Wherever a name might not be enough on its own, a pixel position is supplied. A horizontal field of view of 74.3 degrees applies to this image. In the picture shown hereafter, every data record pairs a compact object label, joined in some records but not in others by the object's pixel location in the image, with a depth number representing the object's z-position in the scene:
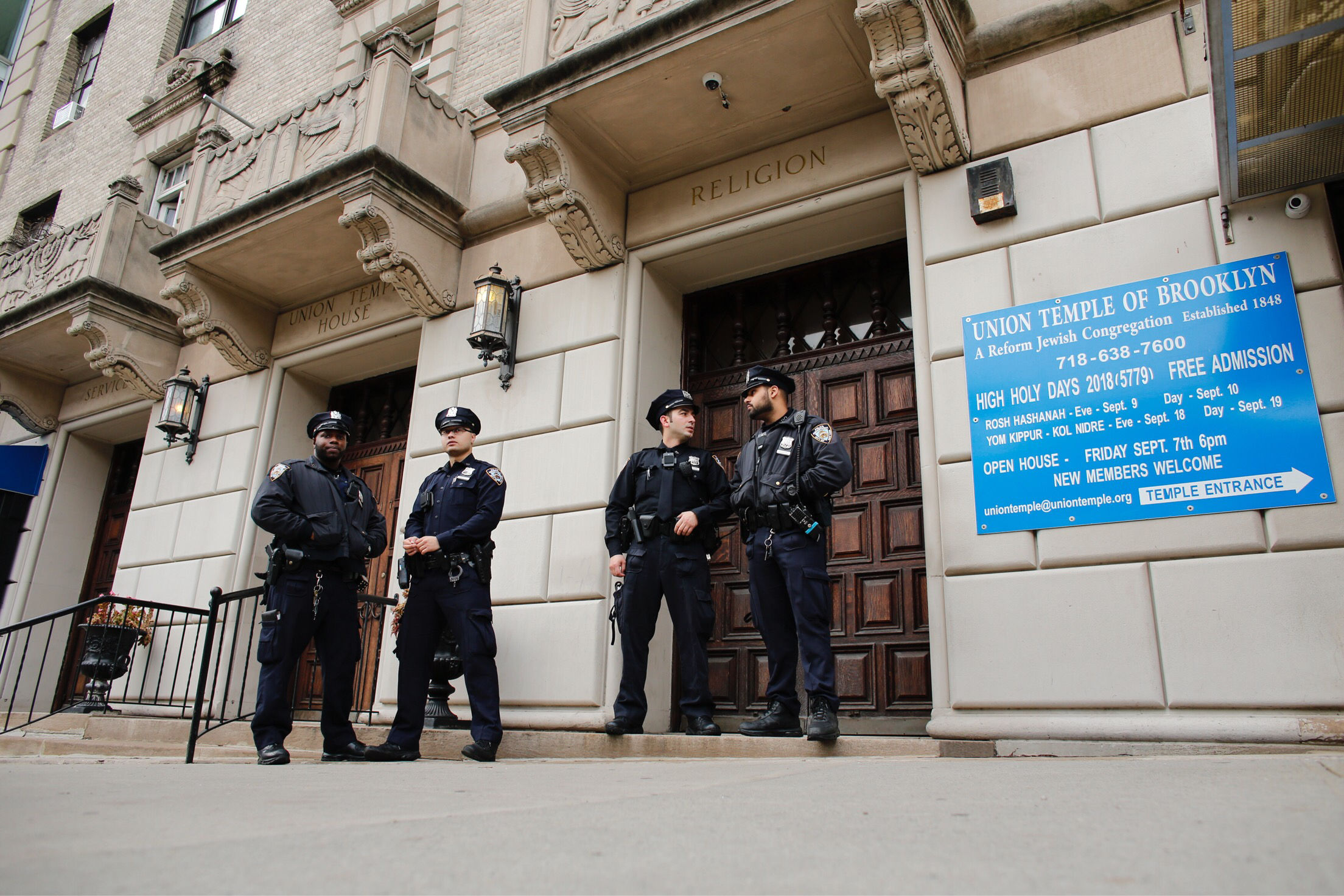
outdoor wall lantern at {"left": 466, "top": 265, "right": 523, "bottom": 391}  7.36
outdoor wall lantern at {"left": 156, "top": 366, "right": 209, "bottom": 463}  9.70
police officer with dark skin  4.95
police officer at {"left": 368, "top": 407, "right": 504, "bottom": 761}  5.11
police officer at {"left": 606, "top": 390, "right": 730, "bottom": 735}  5.33
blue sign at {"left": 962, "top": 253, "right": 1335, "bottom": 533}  4.57
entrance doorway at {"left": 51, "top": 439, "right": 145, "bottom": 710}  11.30
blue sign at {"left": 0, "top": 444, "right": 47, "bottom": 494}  11.58
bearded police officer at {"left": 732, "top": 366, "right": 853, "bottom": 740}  4.84
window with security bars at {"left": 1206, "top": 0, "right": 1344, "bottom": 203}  4.12
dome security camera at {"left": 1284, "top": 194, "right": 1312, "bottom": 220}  4.78
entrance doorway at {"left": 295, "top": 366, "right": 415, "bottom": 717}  8.39
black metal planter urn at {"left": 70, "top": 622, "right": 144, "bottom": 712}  8.69
